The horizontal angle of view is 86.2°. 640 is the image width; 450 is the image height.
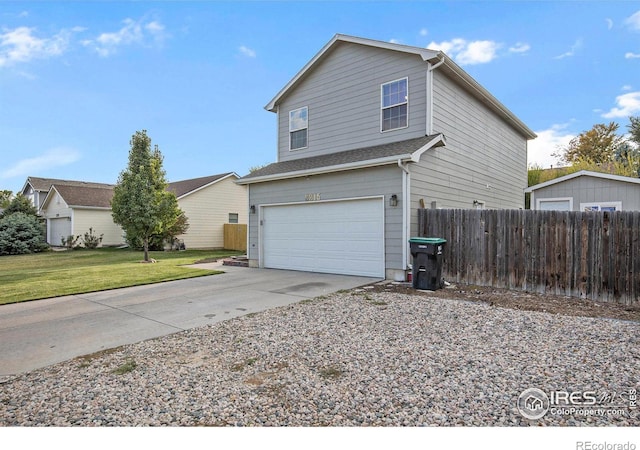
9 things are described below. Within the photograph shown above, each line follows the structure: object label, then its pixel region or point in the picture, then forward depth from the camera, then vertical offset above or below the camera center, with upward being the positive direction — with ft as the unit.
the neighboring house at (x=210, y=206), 69.10 +4.62
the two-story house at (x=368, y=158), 28.76 +7.03
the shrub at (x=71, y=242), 72.84 -3.24
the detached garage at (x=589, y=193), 35.63 +4.37
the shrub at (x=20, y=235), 65.21 -1.75
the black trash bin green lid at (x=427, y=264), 24.13 -2.39
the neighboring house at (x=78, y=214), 74.18 +2.90
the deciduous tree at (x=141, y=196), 47.80 +4.50
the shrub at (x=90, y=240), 73.46 -2.82
